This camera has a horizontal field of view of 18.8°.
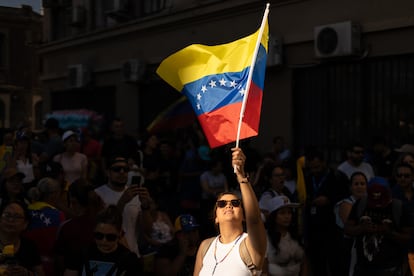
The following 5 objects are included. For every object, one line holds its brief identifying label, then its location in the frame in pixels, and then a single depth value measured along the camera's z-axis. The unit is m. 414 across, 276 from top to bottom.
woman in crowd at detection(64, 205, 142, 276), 8.88
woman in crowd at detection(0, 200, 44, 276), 9.32
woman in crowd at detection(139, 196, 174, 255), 11.97
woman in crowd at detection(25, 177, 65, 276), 10.74
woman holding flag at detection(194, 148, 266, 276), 7.12
